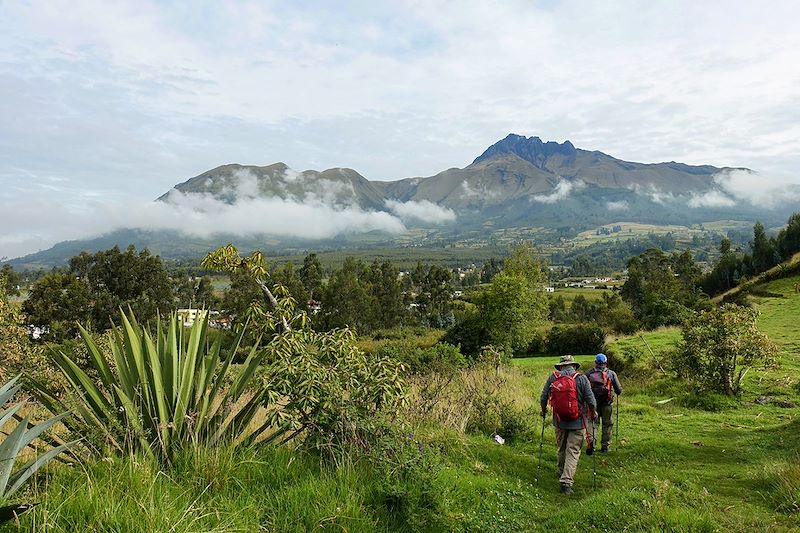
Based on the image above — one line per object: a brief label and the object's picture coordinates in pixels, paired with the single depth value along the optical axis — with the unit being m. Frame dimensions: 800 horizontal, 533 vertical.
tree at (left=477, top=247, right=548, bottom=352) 28.00
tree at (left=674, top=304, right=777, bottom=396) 11.23
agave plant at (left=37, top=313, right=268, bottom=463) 4.39
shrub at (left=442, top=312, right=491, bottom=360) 30.58
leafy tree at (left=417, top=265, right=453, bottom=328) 61.78
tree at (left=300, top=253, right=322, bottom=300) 59.16
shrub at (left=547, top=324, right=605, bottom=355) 30.84
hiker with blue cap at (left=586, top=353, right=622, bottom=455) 8.41
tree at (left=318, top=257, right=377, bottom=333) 54.06
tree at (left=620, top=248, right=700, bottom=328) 49.29
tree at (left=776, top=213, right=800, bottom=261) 55.65
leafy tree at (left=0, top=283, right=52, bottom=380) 11.47
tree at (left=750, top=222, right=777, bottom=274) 59.28
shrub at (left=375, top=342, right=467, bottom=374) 13.53
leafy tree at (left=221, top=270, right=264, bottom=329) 46.09
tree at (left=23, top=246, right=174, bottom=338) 40.12
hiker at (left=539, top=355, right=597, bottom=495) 6.73
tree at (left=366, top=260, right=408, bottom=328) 62.00
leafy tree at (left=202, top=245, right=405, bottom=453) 4.79
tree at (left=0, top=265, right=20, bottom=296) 44.04
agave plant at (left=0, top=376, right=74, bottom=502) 3.24
